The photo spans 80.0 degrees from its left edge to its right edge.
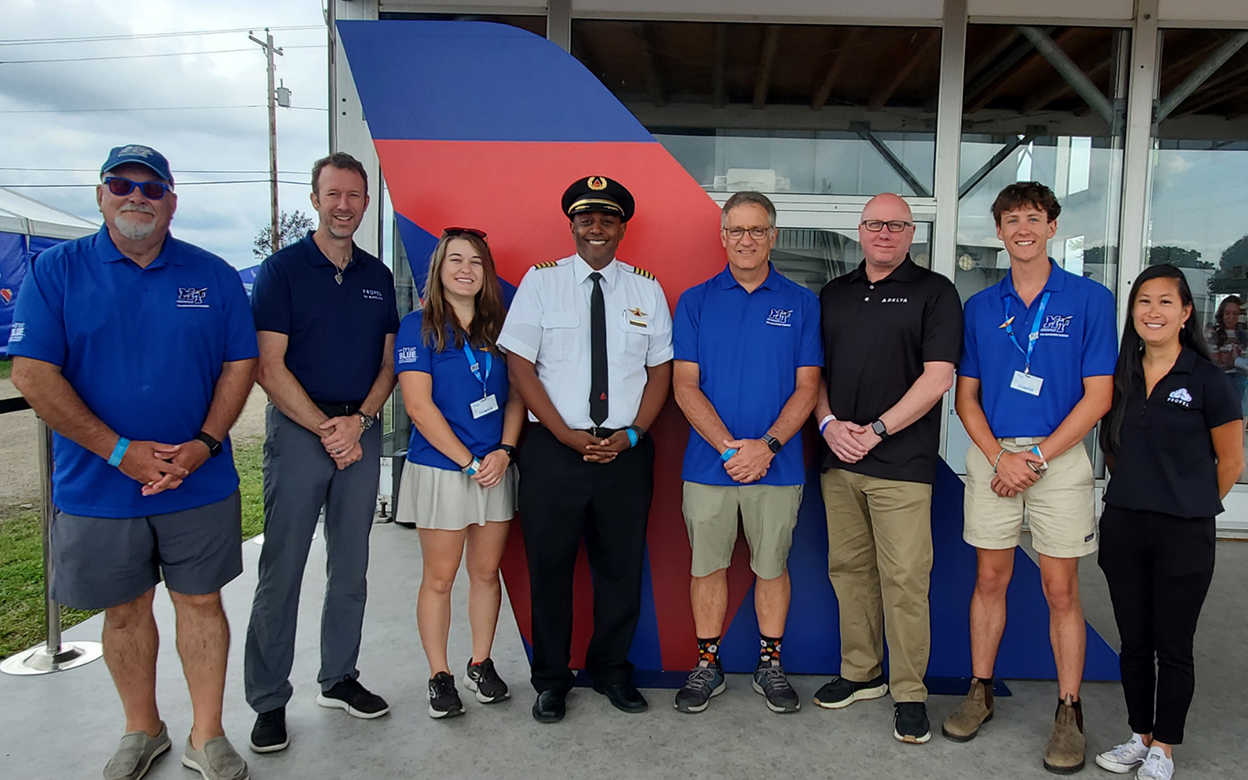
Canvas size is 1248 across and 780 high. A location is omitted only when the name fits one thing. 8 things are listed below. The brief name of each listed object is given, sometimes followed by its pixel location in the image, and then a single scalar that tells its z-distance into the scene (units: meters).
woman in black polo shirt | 1.99
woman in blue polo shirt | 2.35
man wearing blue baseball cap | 1.89
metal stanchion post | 2.72
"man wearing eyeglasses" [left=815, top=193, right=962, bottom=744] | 2.33
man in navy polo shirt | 2.28
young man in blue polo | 2.19
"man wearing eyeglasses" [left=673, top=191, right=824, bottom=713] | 2.42
